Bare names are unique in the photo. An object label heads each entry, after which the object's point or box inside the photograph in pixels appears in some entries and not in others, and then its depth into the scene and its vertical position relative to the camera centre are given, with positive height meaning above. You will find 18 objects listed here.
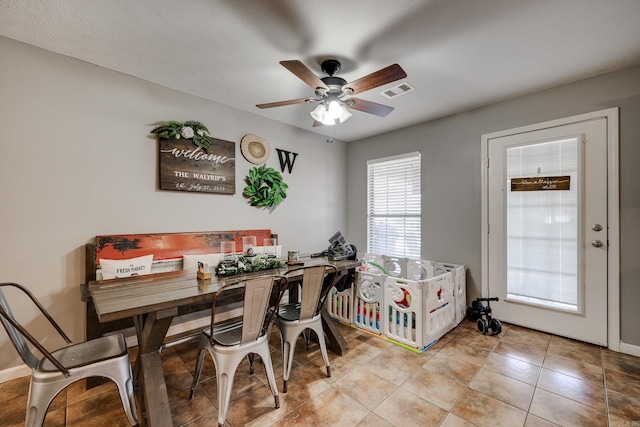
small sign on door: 2.72 +0.34
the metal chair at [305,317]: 1.94 -0.79
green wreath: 3.42 +0.35
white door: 2.57 -0.13
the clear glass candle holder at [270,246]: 2.93 -0.35
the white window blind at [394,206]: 3.95 +0.14
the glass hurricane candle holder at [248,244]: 2.43 -0.27
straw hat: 3.36 +0.84
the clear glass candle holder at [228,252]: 2.22 -0.34
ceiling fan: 1.92 +0.98
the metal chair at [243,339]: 1.59 -0.80
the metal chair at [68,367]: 1.32 -0.81
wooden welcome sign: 2.75 +0.52
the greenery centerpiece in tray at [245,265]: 2.07 -0.42
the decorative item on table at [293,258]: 2.58 -0.43
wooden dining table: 1.44 -0.50
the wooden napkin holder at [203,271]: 1.95 -0.42
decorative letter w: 3.74 +0.79
